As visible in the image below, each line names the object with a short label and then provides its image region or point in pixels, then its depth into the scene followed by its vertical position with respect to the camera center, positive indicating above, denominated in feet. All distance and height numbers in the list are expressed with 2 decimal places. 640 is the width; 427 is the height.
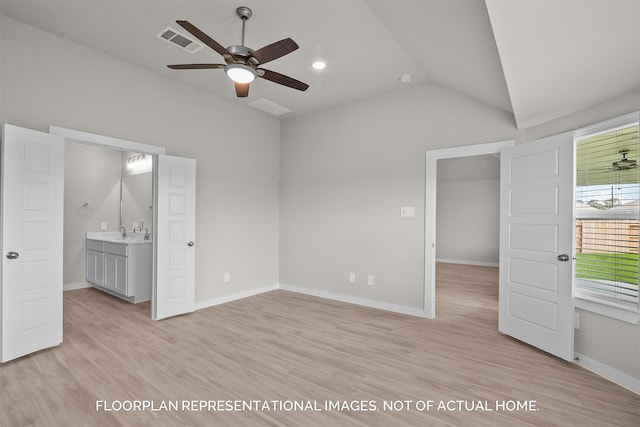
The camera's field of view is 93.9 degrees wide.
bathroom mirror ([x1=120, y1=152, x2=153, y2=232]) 17.92 +1.28
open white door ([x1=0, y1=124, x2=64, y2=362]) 8.48 -0.87
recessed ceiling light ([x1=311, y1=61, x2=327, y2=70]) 11.26 +5.72
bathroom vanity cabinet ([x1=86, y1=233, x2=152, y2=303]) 14.35 -2.80
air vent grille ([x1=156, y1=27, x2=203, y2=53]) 9.53 +5.74
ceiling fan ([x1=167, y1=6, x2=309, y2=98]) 6.93 +3.92
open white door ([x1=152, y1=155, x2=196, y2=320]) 12.19 -1.00
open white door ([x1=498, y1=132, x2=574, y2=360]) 9.12 -0.91
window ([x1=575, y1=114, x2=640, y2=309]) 7.97 +0.16
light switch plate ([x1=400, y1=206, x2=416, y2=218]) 13.35 +0.19
